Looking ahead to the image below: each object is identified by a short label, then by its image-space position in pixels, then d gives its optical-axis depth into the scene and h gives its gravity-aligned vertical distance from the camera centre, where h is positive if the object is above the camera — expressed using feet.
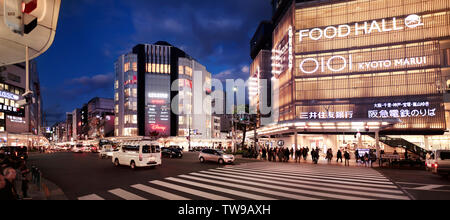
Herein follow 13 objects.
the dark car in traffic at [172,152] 110.42 -13.10
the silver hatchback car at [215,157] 78.38 -10.97
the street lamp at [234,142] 148.90 -12.71
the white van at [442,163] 49.14 -8.28
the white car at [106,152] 103.01 -12.08
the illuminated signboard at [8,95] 161.72 +18.83
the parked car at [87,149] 182.21 -18.73
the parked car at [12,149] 88.72 -9.35
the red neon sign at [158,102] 281.04 +23.27
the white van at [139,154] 61.93 -7.90
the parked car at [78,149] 166.42 -16.94
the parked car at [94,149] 170.40 -17.54
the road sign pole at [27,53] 21.90 +6.13
